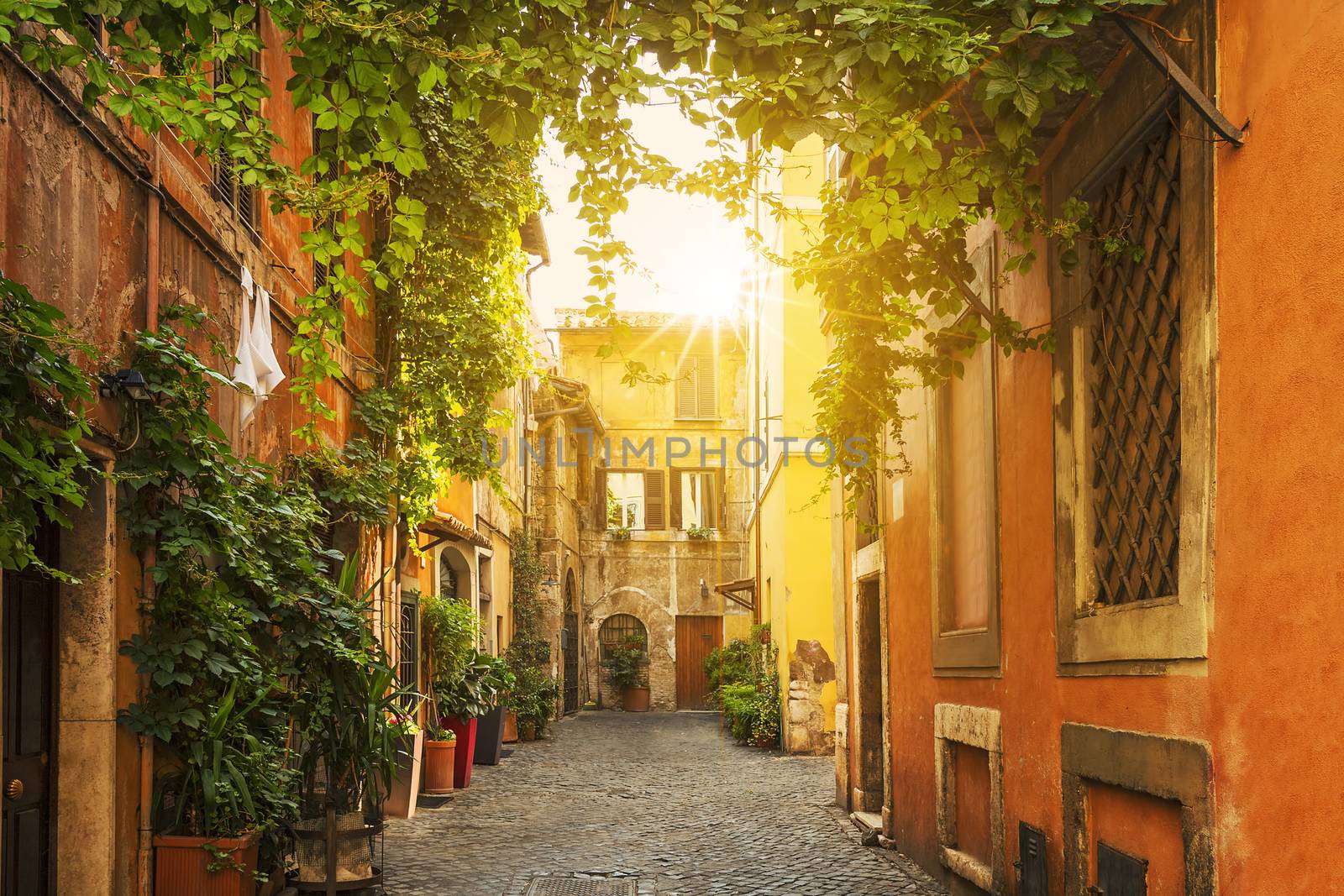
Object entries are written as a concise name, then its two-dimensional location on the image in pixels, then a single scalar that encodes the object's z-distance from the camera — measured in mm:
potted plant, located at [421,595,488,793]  12703
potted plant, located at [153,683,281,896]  5676
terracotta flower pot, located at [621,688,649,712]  29234
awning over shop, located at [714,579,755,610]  24141
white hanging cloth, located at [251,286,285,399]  6750
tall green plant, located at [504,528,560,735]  19891
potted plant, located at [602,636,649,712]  29297
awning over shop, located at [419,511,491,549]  12570
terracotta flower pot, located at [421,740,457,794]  12359
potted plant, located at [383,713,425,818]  10734
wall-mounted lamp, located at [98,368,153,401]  5227
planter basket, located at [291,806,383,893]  6789
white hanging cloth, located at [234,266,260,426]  6500
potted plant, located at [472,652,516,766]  15055
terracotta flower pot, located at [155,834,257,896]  5664
